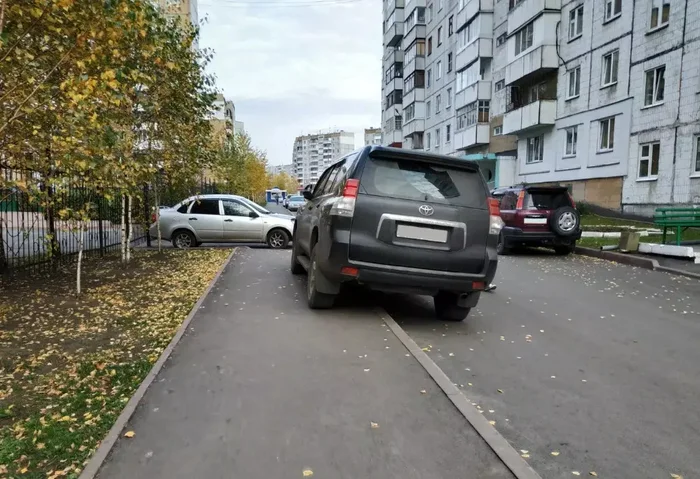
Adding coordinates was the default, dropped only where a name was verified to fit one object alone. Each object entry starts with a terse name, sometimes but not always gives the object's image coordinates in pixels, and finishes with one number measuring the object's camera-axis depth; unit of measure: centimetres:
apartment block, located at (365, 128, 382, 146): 13562
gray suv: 550
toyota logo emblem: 550
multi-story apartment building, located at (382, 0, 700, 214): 1945
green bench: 1241
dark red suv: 1291
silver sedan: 1458
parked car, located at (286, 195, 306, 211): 5725
